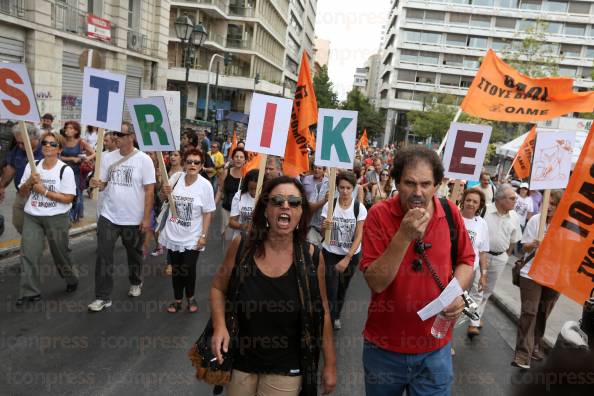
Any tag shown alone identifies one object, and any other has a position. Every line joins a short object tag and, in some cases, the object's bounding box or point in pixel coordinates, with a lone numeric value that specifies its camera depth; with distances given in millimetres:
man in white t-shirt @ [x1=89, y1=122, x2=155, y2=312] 5367
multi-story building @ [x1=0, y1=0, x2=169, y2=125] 14320
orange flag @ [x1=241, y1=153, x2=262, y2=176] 8383
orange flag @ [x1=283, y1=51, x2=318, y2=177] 6668
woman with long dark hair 2602
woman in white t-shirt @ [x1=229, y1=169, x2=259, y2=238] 5688
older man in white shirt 5832
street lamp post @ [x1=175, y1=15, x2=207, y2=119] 12047
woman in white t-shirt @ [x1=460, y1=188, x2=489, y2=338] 5195
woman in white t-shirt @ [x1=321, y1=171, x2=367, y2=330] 5340
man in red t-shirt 2502
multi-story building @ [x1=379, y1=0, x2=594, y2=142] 56781
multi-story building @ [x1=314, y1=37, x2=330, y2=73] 135375
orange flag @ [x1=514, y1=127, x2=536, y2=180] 9302
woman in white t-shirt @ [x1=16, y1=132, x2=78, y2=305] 5246
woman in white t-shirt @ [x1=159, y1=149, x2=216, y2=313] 5402
